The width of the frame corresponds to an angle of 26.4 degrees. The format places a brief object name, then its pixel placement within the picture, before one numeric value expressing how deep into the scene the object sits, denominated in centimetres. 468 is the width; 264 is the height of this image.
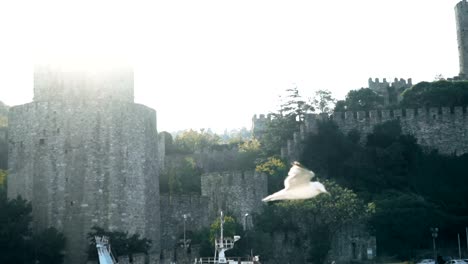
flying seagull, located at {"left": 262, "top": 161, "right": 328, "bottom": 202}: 1767
